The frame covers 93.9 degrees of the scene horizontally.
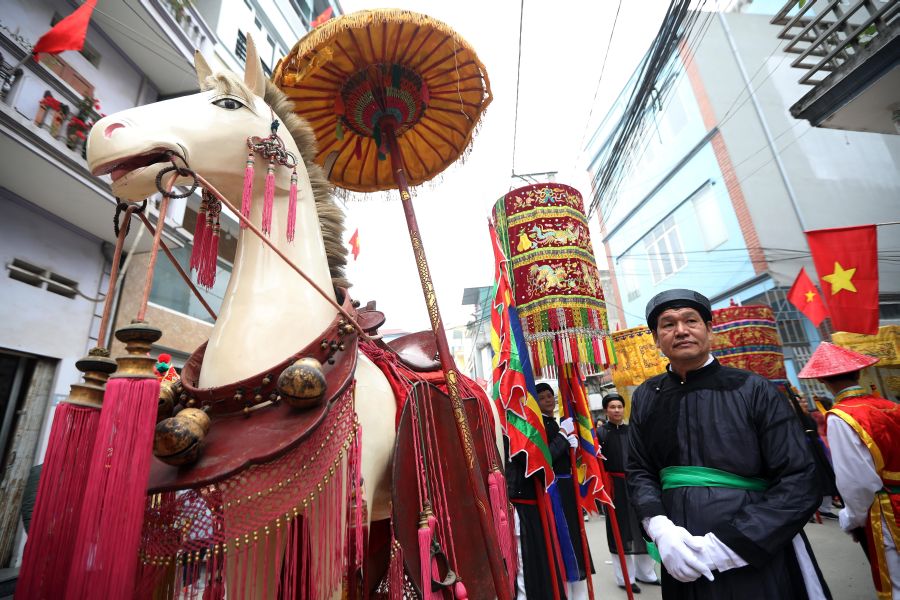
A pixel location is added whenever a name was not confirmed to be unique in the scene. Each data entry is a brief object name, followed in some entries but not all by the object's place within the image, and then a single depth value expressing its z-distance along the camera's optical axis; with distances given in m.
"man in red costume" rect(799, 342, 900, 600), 2.55
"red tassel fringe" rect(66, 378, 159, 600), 0.76
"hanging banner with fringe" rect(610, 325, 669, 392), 8.31
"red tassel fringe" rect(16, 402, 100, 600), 0.84
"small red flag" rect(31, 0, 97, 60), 4.04
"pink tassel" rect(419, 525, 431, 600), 1.36
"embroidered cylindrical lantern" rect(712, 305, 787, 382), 5.13
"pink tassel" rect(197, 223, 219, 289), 1.63
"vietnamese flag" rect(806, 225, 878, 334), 3.92
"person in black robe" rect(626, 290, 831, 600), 1.31
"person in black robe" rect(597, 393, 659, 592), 4.22
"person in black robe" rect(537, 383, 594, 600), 3.15
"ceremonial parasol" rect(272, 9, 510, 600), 1.92
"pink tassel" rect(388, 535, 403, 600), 1.48
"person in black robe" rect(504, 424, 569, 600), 3.19
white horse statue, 1.28
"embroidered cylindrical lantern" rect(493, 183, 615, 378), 3.29
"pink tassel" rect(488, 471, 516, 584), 1.89
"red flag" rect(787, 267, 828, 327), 6.04
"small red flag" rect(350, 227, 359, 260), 12.07
